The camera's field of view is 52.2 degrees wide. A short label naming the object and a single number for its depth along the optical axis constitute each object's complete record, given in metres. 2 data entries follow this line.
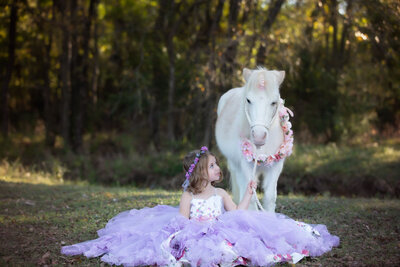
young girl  3.71
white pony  4.30
